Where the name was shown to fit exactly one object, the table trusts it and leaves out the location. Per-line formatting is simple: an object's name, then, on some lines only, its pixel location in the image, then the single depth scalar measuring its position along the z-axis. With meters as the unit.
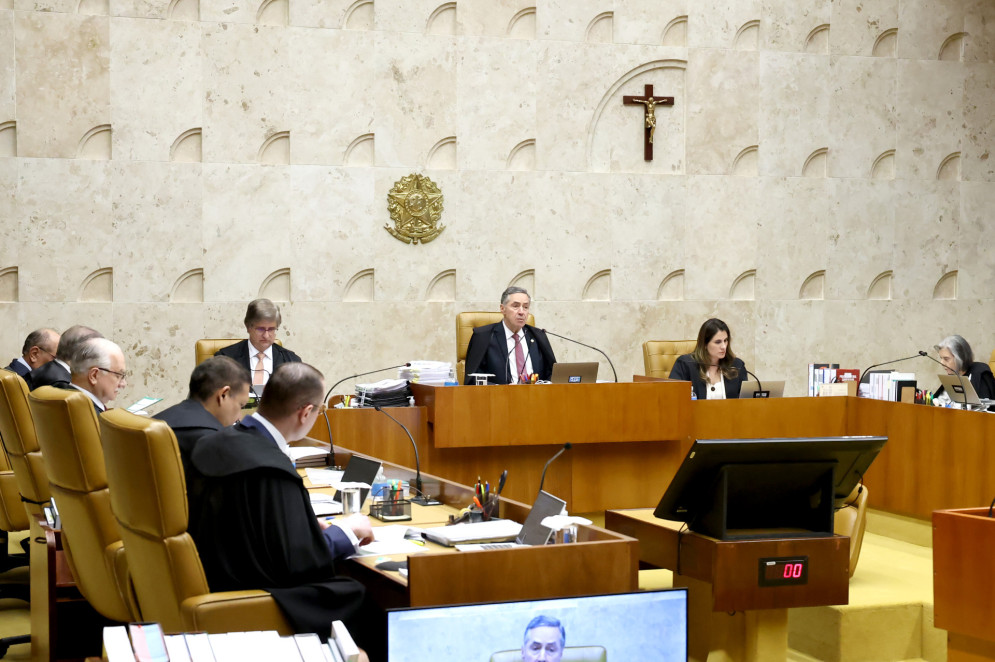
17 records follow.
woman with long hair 6.87
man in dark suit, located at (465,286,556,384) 6.86
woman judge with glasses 7.02
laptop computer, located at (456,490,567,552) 2.97
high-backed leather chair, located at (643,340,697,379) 7.44
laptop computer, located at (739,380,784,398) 6.71
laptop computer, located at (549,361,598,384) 6.31
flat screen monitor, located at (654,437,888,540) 3.18
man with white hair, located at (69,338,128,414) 4.31
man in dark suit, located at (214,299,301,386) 6.23
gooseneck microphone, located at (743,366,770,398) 6.71
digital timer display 3.29
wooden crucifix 8.91
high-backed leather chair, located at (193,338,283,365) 6.55
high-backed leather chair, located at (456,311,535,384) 7.21
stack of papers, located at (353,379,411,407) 6.04
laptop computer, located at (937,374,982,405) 6.19
